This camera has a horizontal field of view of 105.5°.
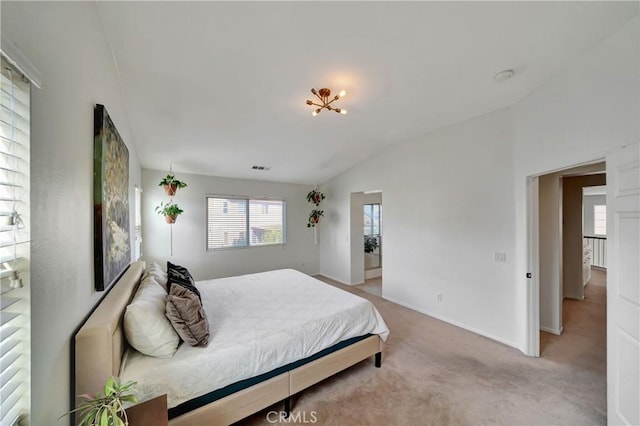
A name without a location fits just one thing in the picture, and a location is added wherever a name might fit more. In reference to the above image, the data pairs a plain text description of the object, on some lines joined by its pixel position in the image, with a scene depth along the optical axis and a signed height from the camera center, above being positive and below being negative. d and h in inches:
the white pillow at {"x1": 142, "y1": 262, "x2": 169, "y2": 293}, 94.8 -26.1
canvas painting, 58.6 +3.2
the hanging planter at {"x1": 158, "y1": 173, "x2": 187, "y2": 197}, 154.9 +18.2
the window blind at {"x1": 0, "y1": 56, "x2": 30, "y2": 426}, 28.2 -3.8
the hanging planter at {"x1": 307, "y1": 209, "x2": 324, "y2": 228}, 232.7 -3.8
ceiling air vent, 188.1 +35.2
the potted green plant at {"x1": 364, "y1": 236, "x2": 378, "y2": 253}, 256.2 -33.4
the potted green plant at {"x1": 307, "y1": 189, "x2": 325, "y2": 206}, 230.1 +14.9
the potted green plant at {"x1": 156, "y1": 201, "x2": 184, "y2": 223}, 160.6 +0.4
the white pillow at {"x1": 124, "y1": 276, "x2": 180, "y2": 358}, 61.2 -30.2
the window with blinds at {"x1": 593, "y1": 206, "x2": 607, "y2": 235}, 300.2 -7.8
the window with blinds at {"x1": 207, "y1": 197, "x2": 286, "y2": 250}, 202.1 -8.6
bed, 53.1 -39.2
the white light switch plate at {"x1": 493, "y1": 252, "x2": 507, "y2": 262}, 117.6 -21.6
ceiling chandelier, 98.7 +49.0
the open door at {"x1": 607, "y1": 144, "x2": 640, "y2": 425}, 58.6 -19.0
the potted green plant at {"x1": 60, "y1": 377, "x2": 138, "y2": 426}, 37.9 -31.6
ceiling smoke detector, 89.0 +51.2
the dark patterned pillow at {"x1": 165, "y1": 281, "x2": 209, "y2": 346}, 67.1 -30.2
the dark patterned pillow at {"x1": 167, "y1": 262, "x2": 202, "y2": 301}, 91.9 -26.2
